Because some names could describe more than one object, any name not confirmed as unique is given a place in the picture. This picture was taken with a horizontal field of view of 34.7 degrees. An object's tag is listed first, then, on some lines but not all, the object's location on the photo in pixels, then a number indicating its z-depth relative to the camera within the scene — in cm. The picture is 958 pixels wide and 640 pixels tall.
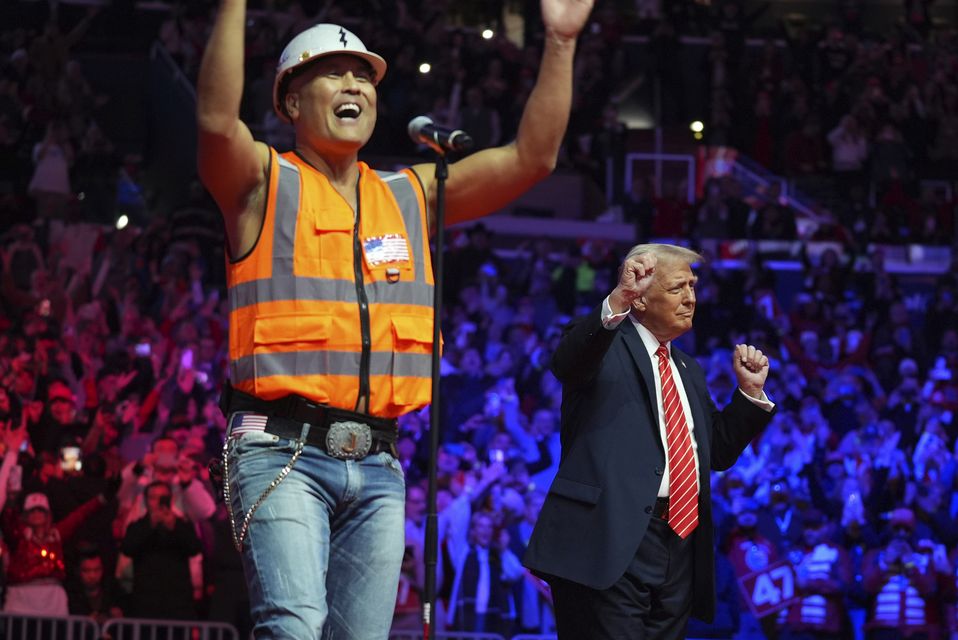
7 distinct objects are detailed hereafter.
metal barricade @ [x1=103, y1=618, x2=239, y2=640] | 887
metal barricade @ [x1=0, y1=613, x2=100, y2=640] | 887
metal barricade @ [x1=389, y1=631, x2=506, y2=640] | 899
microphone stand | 420
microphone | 442
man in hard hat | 386
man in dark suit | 501
